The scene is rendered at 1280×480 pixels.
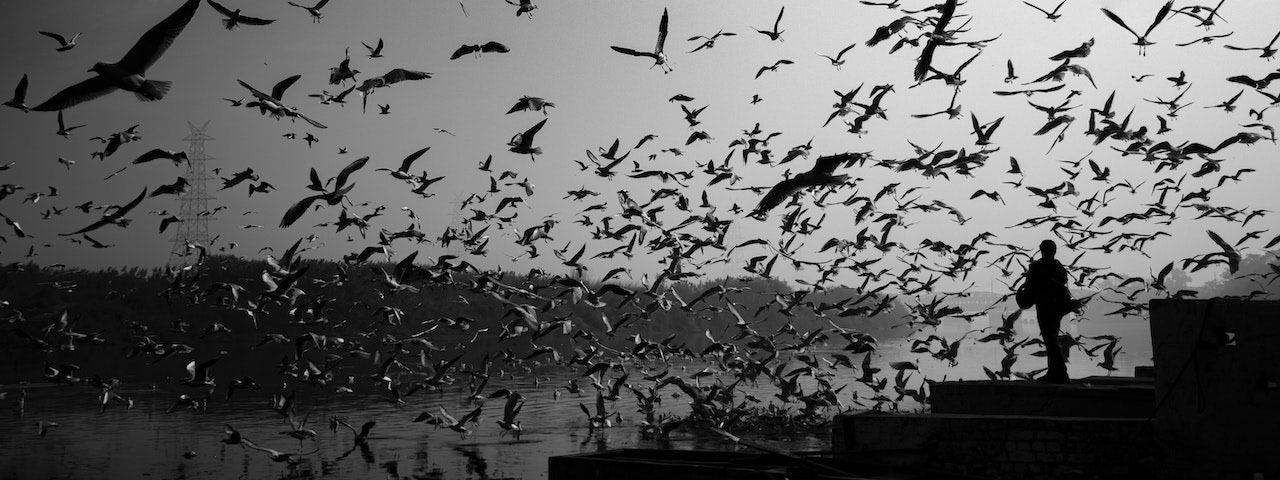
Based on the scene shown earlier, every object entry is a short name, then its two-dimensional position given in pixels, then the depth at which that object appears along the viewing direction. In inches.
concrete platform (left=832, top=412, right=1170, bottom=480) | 362.3
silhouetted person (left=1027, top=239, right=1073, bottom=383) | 445.4
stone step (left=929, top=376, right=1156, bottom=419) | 442.0
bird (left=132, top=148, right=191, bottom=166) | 501.7
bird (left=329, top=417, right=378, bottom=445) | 651.0
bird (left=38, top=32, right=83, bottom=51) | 439.0
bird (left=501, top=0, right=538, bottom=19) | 466.3
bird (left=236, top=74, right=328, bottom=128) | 379.2
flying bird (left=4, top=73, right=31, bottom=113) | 384.9
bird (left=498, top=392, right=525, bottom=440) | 633.7
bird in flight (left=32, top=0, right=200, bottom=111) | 247.0
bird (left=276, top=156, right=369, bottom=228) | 395.5
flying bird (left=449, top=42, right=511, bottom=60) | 486.6
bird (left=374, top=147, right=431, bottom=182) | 541.0
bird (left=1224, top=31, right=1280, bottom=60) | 444.8
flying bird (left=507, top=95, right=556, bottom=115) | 534.3
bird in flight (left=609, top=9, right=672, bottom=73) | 453.7
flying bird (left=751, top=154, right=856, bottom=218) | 377.7
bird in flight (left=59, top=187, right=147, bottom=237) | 384.7
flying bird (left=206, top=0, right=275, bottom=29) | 384.5
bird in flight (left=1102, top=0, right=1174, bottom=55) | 390.9
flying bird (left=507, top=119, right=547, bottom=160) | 497.0
